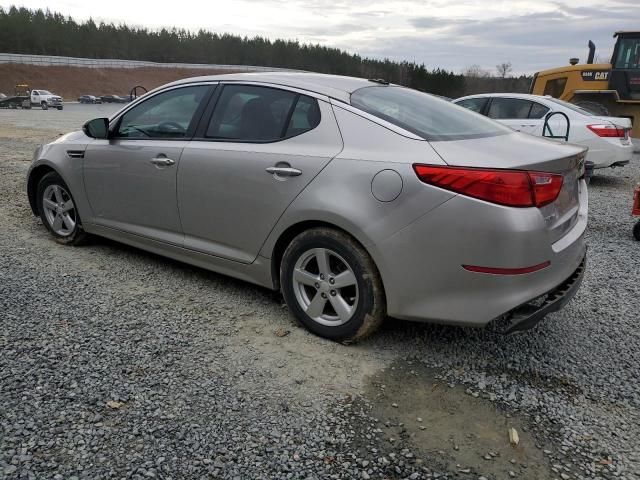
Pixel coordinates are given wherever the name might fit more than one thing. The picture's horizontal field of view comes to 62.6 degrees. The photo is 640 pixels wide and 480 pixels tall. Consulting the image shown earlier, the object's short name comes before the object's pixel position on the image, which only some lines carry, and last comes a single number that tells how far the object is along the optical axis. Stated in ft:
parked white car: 30.17
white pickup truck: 138.92
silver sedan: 8.84
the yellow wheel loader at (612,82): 46.52
